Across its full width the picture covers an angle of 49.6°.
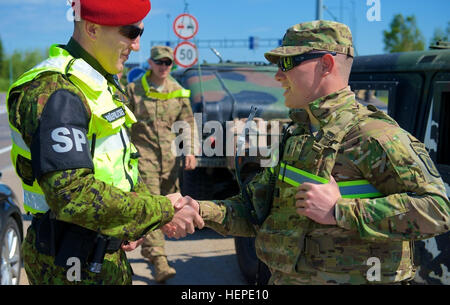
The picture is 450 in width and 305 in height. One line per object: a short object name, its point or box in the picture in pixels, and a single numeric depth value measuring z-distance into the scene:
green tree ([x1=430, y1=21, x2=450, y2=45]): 21.93
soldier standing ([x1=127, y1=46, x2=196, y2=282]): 5.15
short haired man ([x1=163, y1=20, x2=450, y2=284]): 1.78
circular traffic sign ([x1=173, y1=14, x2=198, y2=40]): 8.79
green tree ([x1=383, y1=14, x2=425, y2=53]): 26.11
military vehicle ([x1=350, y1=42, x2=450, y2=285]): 2.77
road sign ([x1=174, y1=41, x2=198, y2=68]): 8.93
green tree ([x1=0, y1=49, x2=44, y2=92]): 77.39
